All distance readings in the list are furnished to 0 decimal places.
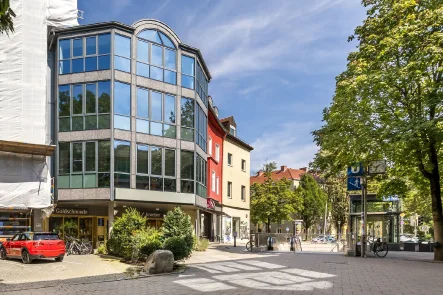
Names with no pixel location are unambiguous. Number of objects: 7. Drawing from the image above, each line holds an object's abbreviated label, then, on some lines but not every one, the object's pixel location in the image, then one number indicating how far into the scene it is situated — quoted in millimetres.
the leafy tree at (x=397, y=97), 20188
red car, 21250
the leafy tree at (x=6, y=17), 7598
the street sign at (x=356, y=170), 24006
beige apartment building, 46844
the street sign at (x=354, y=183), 24828
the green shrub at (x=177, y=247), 20016
